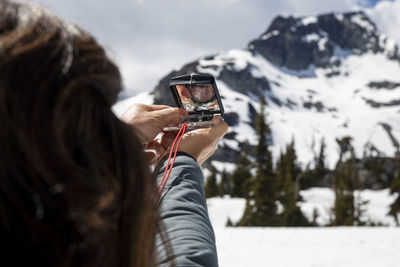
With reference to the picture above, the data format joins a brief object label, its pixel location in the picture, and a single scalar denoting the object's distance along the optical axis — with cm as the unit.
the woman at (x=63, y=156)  72
